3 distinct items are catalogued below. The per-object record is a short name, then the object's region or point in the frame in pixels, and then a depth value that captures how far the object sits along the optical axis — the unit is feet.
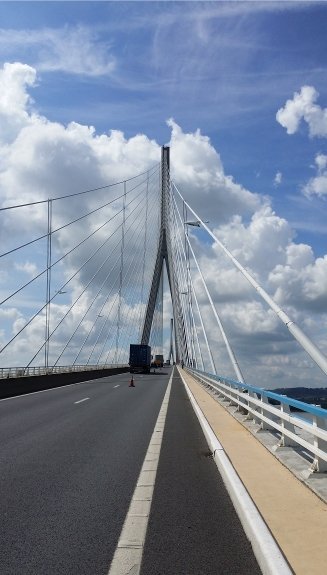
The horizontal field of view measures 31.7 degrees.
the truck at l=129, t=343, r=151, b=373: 210.79
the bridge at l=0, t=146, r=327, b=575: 14.19
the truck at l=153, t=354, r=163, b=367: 334.67
